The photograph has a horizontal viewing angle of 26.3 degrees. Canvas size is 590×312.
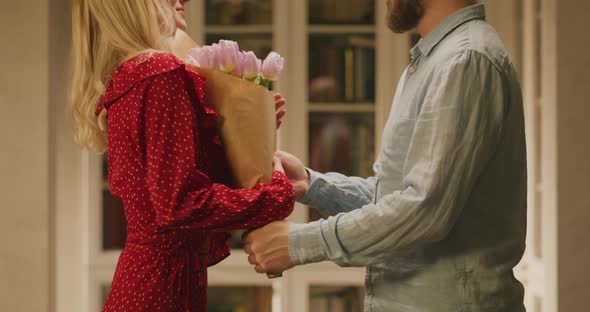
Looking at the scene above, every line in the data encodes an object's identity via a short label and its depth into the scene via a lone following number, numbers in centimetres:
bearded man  242
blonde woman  257
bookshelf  526
